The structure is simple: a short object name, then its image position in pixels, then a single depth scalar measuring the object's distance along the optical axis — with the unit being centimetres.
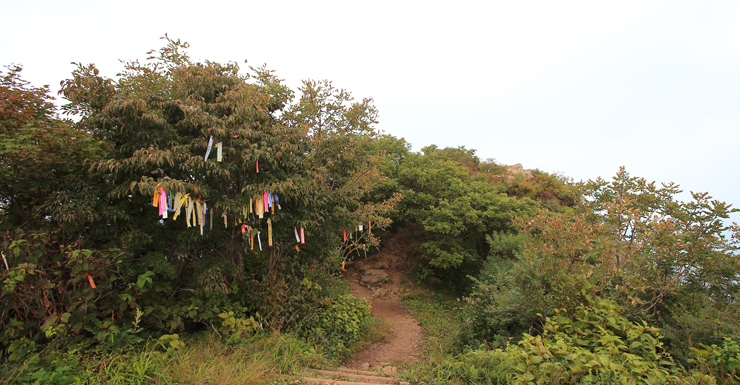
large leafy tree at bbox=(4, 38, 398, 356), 408
